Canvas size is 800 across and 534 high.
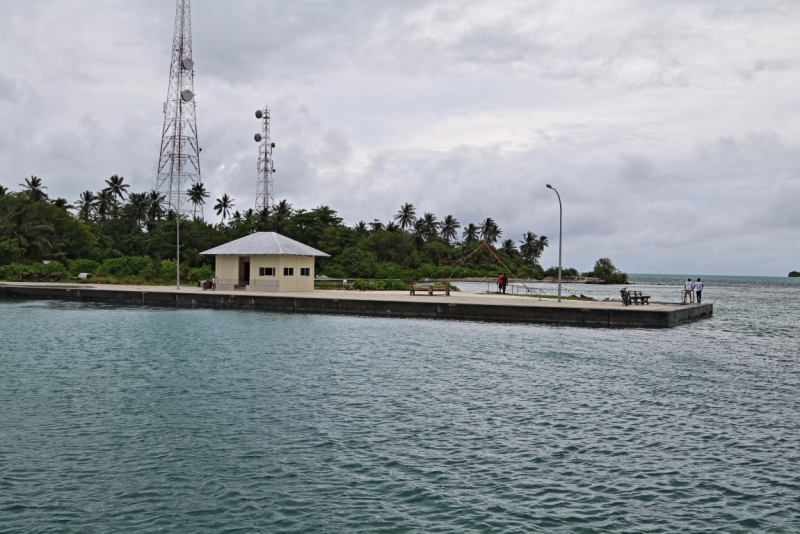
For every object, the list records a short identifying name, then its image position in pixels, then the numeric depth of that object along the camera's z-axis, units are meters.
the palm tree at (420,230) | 122.94
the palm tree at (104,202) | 94.69
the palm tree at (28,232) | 65.94
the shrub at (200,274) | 56.88
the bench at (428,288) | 44.44
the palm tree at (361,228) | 115.06
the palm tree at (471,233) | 135.12
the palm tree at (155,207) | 90.29
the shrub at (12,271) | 60.53
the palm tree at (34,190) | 82.25
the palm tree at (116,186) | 97.38
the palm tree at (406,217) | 125.94
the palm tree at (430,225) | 124.12
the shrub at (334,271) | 67.56
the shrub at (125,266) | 59.78
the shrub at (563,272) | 129.88
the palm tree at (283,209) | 85.70
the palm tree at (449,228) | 130.88
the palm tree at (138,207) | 92.25
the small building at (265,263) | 46.66
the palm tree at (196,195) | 99.94
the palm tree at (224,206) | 108.44
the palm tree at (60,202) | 82.50
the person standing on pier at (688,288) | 44.62
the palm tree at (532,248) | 135.00
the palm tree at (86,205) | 94.50
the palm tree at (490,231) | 136.25
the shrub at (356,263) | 68.31
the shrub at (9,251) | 62.59
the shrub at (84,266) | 62.07
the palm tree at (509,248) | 131.62
